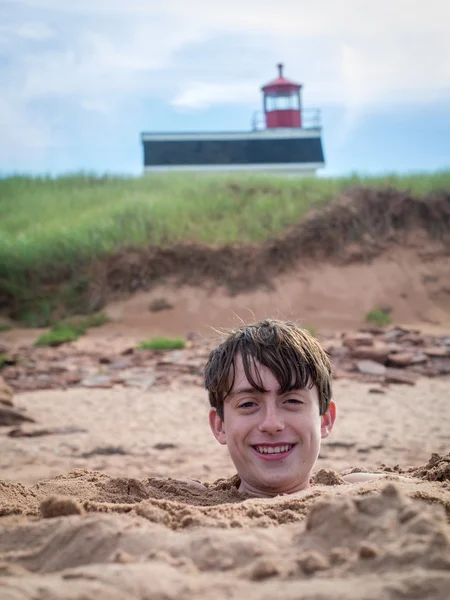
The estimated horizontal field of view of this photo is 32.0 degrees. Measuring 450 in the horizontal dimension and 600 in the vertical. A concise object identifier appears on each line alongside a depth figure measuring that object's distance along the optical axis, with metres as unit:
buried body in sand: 1.46
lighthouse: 27.81
